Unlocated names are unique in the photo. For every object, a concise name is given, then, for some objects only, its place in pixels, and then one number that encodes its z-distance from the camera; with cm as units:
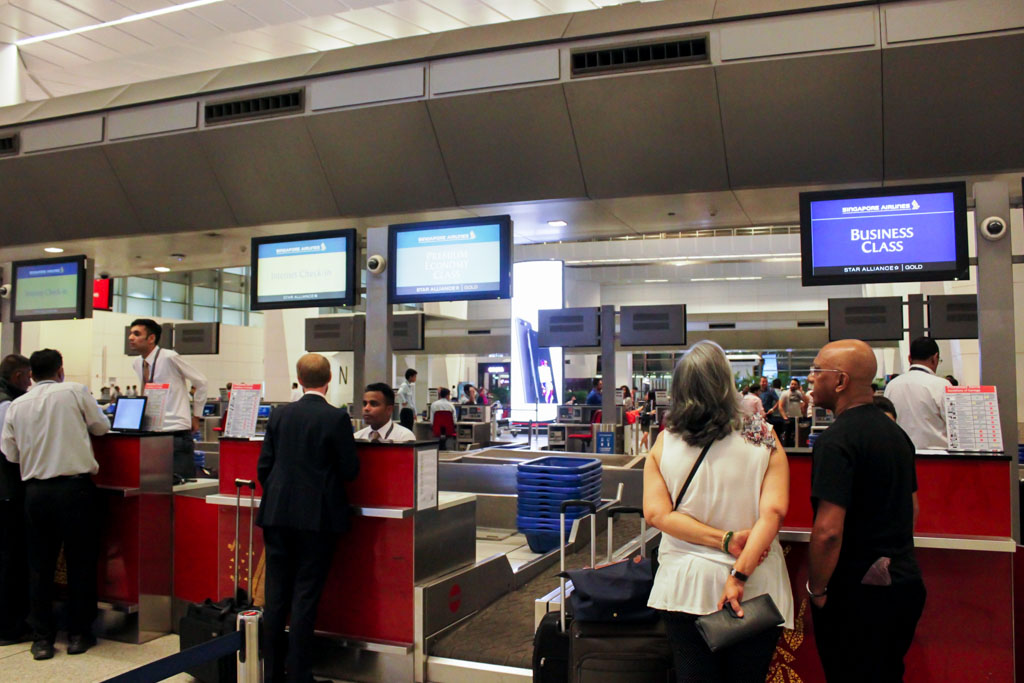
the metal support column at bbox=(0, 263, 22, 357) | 724
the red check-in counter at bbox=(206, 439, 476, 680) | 397
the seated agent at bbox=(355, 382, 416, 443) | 495
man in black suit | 368
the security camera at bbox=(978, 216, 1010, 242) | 407
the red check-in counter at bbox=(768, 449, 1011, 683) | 296
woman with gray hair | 226
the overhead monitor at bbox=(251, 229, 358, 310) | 587
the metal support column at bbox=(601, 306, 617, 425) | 1023
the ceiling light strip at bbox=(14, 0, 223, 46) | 812
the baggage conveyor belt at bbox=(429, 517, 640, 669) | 387
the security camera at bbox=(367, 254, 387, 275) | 553
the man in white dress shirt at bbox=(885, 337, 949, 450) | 463
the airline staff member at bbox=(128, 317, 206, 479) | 539
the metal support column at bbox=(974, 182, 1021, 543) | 394
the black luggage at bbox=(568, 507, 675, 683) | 255
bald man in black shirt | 234
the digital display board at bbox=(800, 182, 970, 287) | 457
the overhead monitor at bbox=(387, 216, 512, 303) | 564
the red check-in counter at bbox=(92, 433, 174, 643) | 478
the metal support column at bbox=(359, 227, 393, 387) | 542
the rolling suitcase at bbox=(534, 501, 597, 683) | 300
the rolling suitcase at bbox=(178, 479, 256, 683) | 391
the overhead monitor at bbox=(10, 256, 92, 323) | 702
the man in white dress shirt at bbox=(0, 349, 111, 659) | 443
